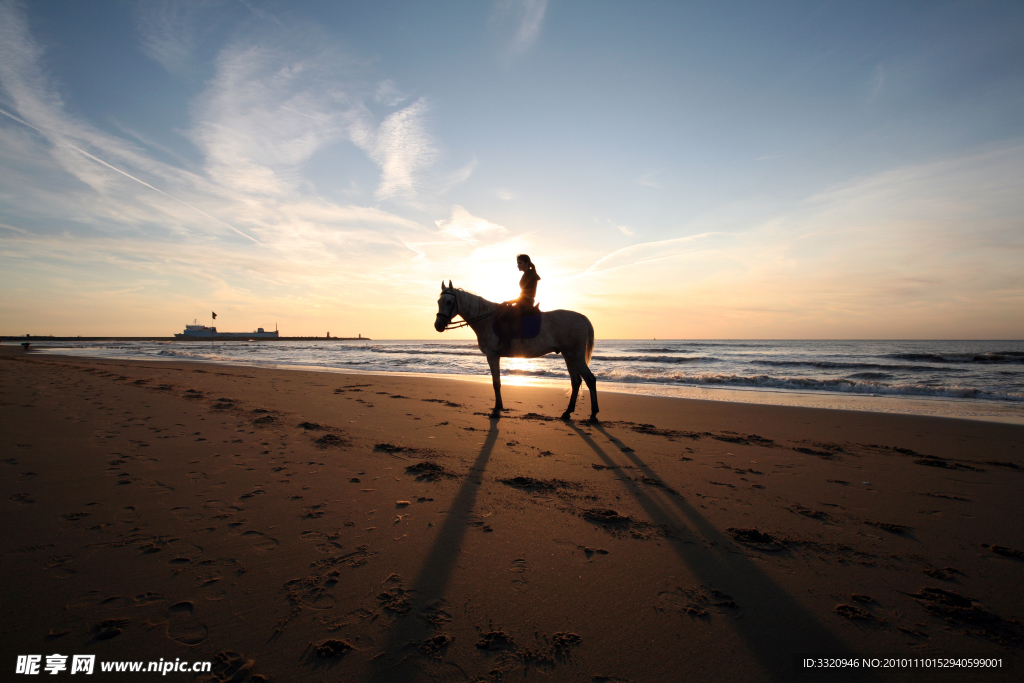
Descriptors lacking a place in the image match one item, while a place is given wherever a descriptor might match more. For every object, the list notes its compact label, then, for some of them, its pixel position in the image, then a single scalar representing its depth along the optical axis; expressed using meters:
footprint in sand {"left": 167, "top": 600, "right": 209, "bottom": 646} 1.70
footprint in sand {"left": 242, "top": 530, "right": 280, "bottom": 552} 2.51
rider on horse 7.63
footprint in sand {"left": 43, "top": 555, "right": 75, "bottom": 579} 2.12
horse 7.70
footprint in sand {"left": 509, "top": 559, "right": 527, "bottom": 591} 2.21
